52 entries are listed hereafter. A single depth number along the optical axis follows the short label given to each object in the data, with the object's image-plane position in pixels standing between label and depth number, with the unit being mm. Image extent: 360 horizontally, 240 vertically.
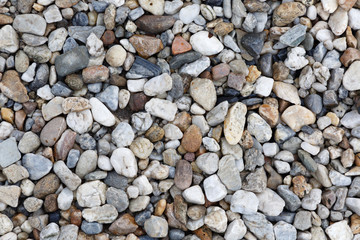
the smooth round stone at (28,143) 857
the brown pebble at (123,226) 852
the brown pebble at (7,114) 867
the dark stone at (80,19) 882
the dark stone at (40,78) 872
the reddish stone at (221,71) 887
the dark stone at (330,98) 894
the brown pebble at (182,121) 882
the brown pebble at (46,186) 852
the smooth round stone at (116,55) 874
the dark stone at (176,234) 863
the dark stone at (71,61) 867
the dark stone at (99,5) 880
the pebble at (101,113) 867
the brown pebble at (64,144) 859
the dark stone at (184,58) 887
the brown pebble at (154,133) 874
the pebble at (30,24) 866
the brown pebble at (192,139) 875
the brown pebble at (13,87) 866
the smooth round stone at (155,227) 851
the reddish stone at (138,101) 881
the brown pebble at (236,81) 884
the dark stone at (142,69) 881
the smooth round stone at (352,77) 891
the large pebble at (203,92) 881
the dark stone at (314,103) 897
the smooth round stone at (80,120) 861
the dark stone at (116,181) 862
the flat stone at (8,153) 848
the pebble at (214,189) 867
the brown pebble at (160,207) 862
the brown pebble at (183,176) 867
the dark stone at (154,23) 885
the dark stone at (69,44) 875
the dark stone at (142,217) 858
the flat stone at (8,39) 862
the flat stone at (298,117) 891
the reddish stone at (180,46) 888
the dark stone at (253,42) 894
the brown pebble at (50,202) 850
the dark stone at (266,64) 902
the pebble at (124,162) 859
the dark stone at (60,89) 868
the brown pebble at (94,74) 870
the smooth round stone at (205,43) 886
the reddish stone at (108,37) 882
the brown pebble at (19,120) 869
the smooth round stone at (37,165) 854
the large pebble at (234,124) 874
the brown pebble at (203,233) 862
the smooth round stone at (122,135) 865
